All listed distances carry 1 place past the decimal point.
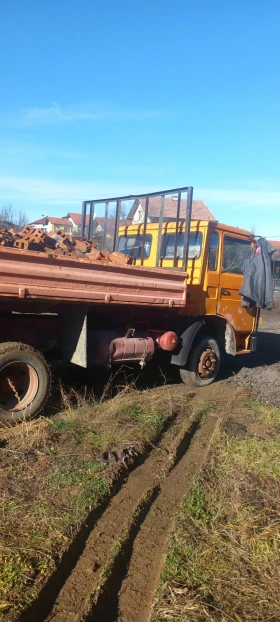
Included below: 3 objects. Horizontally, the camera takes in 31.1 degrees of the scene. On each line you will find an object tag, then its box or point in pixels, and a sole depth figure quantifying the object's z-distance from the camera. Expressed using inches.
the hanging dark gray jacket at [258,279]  340.5
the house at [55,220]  1495.6
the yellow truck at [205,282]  309.3
